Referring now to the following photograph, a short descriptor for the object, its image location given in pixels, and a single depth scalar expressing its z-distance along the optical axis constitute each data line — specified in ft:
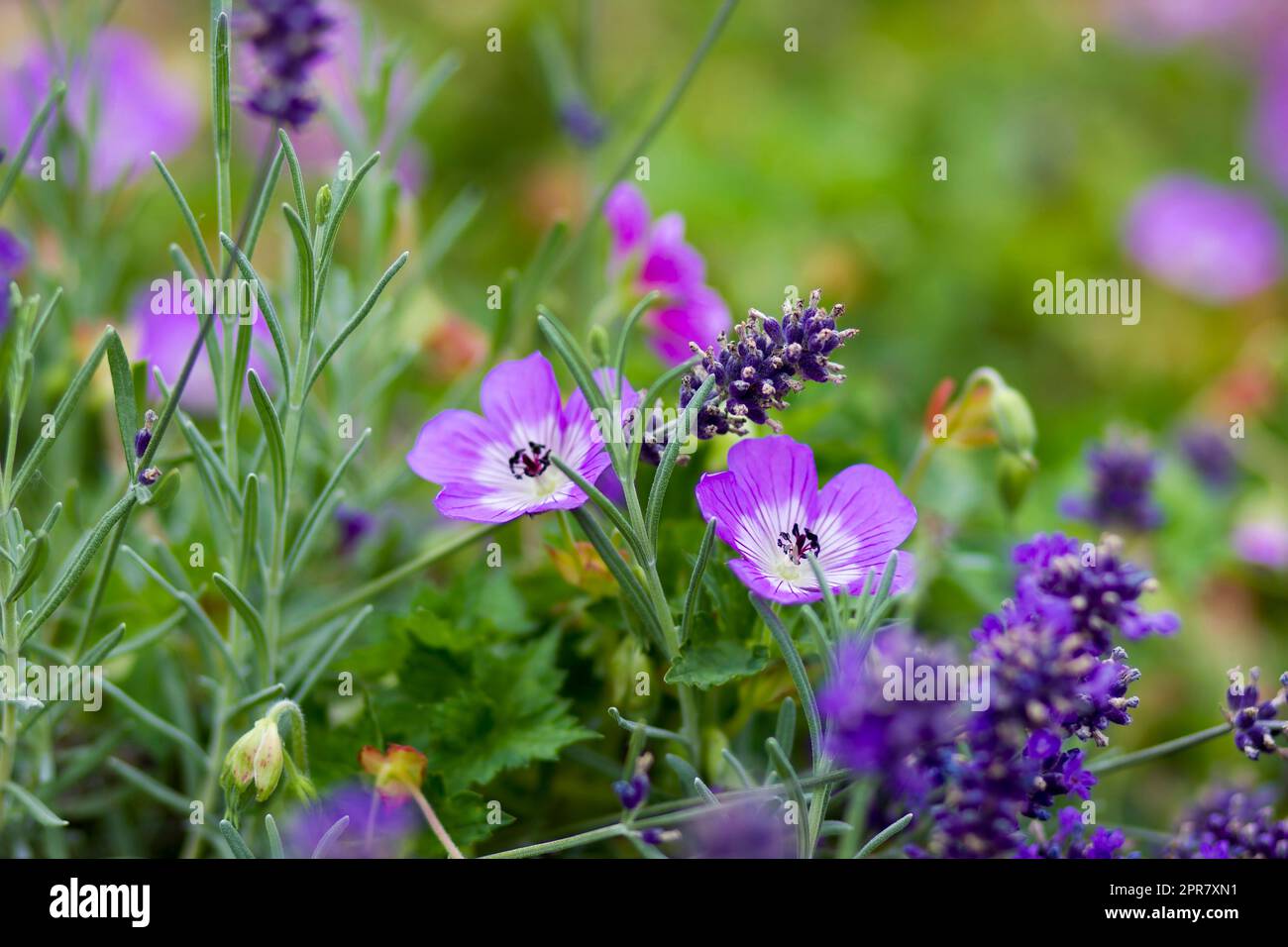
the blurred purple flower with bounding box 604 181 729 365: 1.57
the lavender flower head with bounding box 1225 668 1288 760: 1.29
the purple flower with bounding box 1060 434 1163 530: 1.65
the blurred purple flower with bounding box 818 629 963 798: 1.19
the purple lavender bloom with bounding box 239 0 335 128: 1.44
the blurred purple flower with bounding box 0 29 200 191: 1.94
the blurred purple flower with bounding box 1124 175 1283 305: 2.76
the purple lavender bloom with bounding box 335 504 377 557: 1.55
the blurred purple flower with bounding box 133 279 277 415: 1.65
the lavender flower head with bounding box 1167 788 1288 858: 1.32
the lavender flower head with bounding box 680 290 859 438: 1.28
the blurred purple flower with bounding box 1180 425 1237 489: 1.96
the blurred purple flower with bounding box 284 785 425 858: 1.33
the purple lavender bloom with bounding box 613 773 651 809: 1.28
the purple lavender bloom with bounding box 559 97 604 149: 1.84
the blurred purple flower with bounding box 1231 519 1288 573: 1.88
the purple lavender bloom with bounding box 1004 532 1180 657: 1.24
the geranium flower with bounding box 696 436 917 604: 1.29
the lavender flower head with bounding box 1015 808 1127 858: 1.30
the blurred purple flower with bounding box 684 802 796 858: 1.23
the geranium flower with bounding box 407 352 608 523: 1.33
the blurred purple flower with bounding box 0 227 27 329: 1.42
